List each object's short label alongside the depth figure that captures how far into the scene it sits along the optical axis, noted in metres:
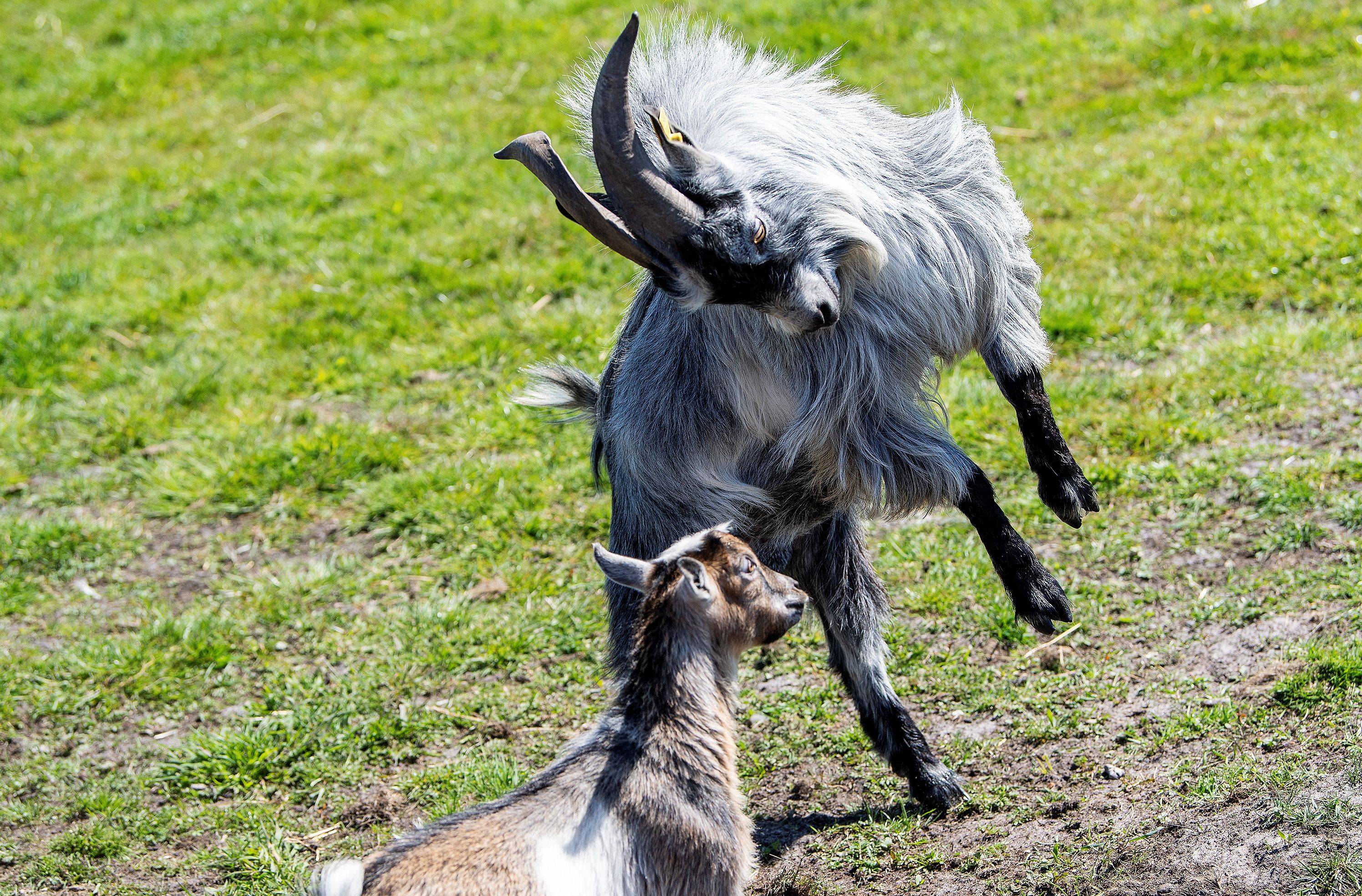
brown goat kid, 5.94
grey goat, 6.95
